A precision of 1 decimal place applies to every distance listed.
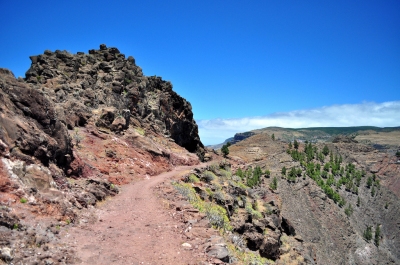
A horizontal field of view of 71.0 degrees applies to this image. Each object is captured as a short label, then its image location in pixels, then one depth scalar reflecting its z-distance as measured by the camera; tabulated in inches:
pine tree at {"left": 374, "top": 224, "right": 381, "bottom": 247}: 1879.9
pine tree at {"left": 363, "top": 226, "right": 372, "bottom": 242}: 1870.1
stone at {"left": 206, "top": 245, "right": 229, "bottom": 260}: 377.7
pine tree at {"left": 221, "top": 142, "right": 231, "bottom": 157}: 2580.2
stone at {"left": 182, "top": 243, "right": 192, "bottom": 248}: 402.6
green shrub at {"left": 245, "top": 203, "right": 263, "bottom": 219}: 927.5
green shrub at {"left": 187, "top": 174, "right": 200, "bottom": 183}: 954.1
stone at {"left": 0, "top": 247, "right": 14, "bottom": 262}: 267.9
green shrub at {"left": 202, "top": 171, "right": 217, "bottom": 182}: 1045.2
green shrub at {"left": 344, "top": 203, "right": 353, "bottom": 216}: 2001.6
